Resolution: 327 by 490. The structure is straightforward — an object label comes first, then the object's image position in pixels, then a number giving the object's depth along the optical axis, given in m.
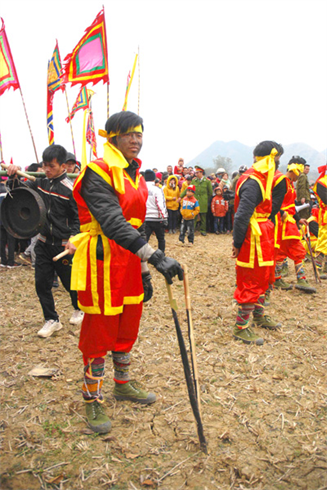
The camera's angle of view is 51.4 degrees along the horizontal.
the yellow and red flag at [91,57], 7.23
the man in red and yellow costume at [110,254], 2.20
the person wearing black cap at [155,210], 7.22
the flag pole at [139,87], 8.47
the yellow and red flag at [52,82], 8.41
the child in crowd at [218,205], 12.88
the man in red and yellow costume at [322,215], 6.90
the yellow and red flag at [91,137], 7.41
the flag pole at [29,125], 7.52
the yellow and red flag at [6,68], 7.61
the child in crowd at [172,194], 12.02
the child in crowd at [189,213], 10.34
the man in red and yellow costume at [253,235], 3.74
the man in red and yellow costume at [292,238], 5.92
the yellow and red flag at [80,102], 9.04
